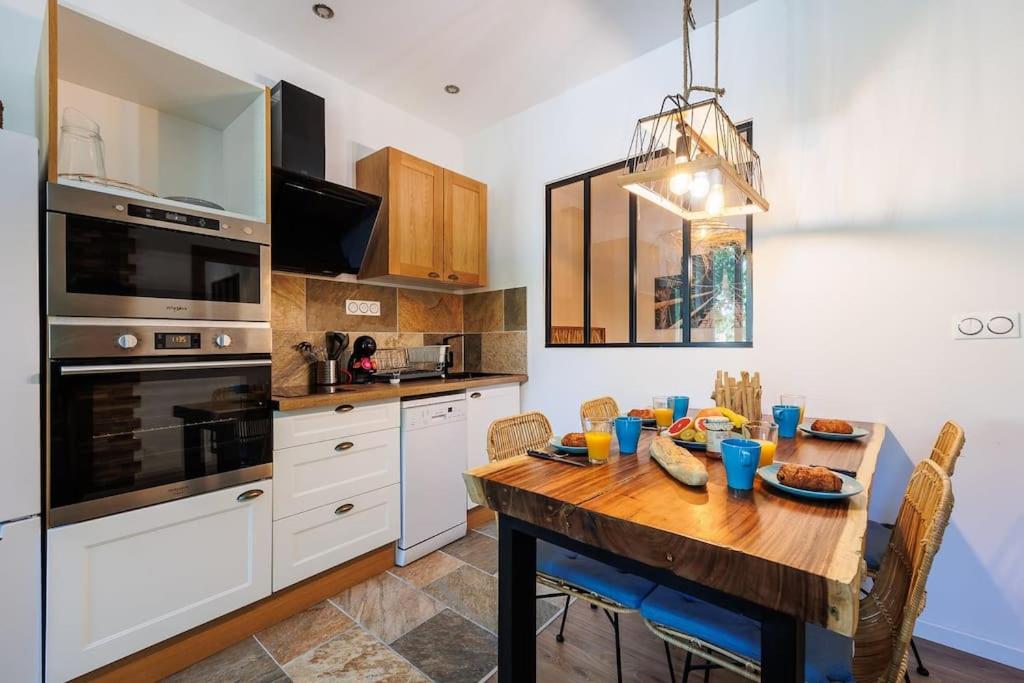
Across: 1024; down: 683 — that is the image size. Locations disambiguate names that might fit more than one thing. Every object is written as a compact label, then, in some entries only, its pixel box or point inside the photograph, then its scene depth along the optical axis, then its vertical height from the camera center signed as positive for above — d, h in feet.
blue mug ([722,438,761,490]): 3.44 -0.94
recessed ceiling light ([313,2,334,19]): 7.30 +5.48
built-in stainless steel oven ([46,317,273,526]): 4.77 -0.84
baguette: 3.54 -1.01
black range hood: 7.72 +2.59
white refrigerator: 4.36 -0.75
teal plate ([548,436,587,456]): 4.45 -1.08
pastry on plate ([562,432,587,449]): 4.50 -1.01
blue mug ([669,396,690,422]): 6.11 -0.88
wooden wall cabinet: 9.09 +2.62
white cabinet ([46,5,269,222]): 5.49 +3.36
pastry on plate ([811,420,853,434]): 5.36 -1.04
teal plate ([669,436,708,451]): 4.77 -1.12
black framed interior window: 7.95 +1.46
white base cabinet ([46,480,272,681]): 4.72 -2.75
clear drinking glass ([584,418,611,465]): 4.17 -0.93
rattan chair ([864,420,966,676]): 4.15 -1.20
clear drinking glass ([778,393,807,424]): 5.80 -0.77
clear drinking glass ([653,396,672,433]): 5.70 -0.98
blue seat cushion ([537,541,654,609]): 4.05 -2.27
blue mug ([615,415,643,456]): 4.60 -0.95
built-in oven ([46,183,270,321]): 4.83 +1.00
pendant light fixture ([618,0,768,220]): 4.60 +1.91
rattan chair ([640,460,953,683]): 2.73 -2.20
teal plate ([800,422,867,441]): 5.24 -1.12
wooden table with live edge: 2.35 -1.19
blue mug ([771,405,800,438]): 5.48 -0.97
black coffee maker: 9.23 -0.38
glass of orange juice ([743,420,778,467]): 4.76 -0.97
